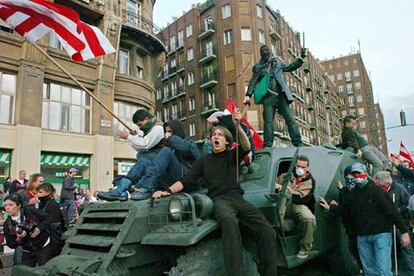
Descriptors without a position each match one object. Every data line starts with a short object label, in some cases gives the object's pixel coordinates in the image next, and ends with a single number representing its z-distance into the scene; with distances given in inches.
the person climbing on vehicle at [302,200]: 181.2
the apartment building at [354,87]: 3336.6
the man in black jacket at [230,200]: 141.9
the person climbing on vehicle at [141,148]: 204.4
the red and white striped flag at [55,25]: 263.9
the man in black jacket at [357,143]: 262.8
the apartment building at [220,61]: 1576.0
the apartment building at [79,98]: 665.0
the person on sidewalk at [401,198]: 237.0
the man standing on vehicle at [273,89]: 271.3
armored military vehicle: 141.3
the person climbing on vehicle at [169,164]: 188.9
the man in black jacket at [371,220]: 189.3
